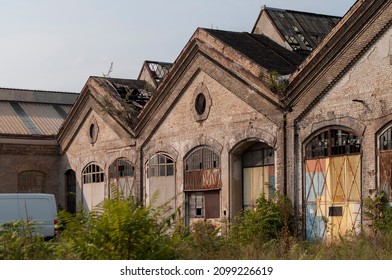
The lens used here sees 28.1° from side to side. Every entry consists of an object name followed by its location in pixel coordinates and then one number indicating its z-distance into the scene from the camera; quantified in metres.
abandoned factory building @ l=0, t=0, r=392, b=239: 22.16
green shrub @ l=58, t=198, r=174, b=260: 12.11
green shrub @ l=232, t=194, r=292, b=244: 22.95
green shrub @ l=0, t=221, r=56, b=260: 14.16
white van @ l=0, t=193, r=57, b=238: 24.39
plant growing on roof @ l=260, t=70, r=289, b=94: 24.63
